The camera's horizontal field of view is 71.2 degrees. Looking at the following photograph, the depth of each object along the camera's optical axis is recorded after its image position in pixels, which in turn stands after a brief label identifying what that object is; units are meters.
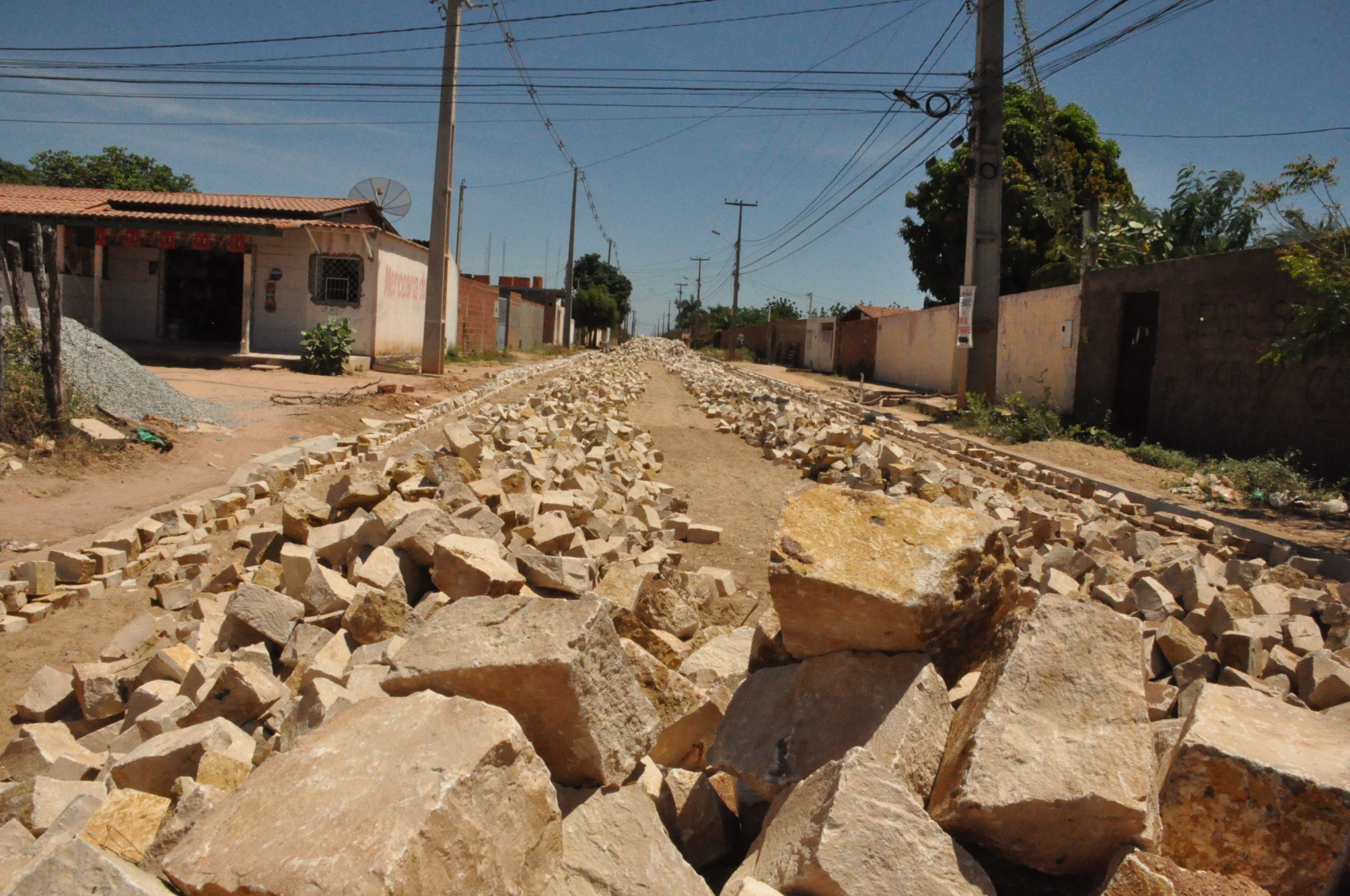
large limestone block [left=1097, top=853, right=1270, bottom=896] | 1.97
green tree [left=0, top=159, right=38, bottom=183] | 46.06
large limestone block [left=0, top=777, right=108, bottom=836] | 2.57
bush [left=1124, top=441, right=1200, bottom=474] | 10.56
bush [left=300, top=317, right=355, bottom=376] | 17.36
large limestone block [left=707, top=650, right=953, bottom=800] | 2.49
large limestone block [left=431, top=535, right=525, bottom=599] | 4.20
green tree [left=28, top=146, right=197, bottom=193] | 44.00
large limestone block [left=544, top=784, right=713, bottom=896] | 2.22
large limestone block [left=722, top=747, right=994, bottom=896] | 2.04
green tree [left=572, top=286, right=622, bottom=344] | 64.50
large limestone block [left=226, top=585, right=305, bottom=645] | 4.04
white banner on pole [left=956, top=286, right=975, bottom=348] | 15.25
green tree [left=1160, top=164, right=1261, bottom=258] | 17.38
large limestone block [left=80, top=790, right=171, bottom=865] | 2.30
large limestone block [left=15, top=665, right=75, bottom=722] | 3.76
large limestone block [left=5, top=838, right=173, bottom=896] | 1.82
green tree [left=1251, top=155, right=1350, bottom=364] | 8.59
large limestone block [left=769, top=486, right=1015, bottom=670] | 2.66
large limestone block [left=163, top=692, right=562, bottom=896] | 1.80
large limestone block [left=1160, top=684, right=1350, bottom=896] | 2.19
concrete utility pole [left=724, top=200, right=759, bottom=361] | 51.91
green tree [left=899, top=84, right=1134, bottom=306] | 27.11
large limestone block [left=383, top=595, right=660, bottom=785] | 2.47
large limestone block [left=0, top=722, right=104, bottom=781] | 3.12
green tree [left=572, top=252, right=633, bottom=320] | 80.69
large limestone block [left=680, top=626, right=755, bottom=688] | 3.44
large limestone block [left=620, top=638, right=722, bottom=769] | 3.02
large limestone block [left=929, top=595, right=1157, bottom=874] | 2.14
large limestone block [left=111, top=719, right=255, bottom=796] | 2.72
